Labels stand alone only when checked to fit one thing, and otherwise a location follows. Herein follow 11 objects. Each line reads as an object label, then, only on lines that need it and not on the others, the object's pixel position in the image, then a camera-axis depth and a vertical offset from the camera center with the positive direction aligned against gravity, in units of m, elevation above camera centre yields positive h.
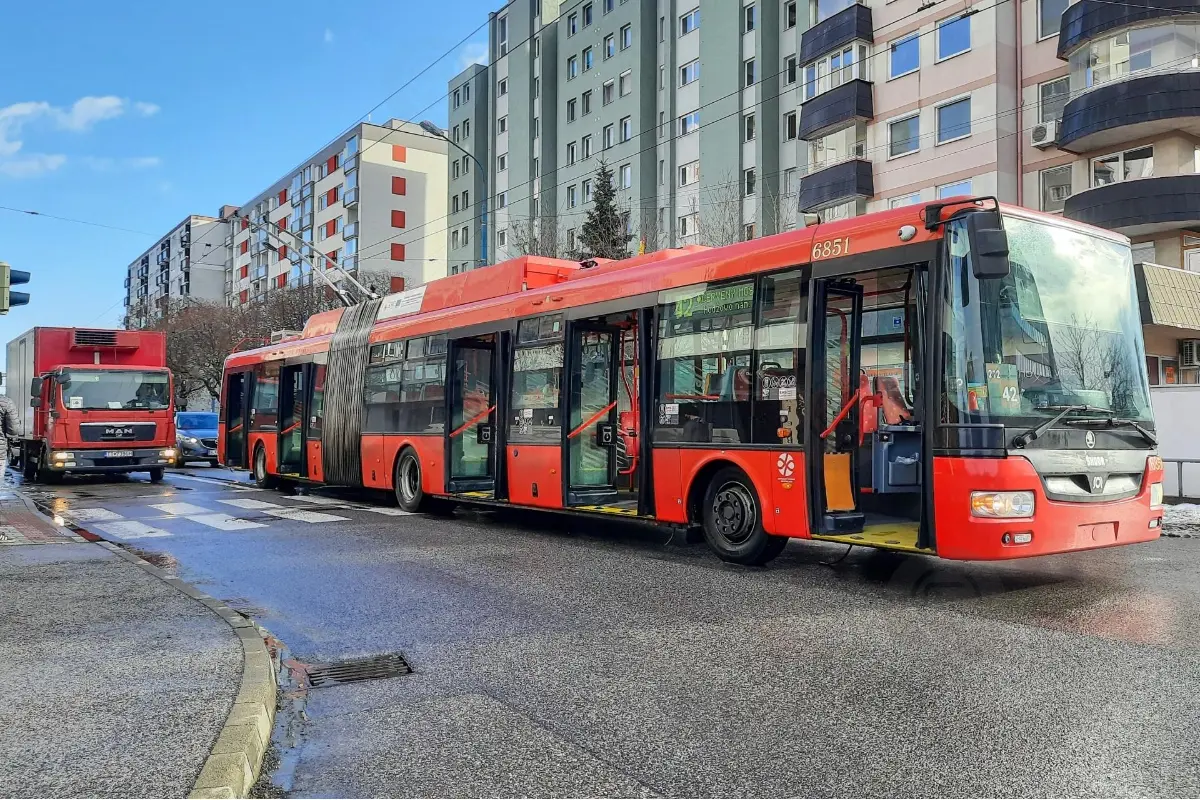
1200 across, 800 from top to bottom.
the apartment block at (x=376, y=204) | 75.75 +16.90
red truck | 21.62 +0.38
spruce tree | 36.25 +6.90
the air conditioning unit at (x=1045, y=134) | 26.47 +7.33
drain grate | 5.56 -1.42
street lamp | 23.76 +6.83
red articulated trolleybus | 7.29 +0.25
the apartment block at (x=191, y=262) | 109.81 +17.94
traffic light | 14.18 +1.87
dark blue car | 31.27 -0.54
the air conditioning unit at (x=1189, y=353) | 24.78 +1.50
